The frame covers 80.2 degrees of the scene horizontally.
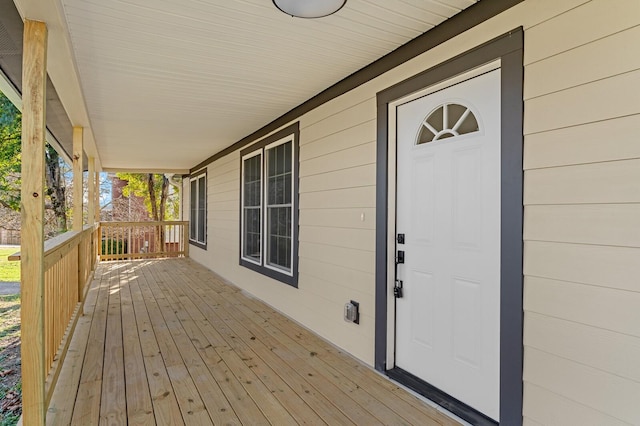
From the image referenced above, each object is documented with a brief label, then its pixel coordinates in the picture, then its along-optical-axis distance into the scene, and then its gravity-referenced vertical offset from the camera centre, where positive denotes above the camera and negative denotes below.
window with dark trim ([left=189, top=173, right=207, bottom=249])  8.88 -0.08
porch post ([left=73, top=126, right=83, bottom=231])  4.32 +0.36
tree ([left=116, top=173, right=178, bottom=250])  13.95 +0.68
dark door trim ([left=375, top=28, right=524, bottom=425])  1.94 -0.04
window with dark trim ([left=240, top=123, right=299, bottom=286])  4.47 +0.03
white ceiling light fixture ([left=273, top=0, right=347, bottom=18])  2.05 +1.12
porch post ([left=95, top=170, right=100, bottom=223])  8.50 +0.31
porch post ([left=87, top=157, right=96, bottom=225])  5.77 +0.11
